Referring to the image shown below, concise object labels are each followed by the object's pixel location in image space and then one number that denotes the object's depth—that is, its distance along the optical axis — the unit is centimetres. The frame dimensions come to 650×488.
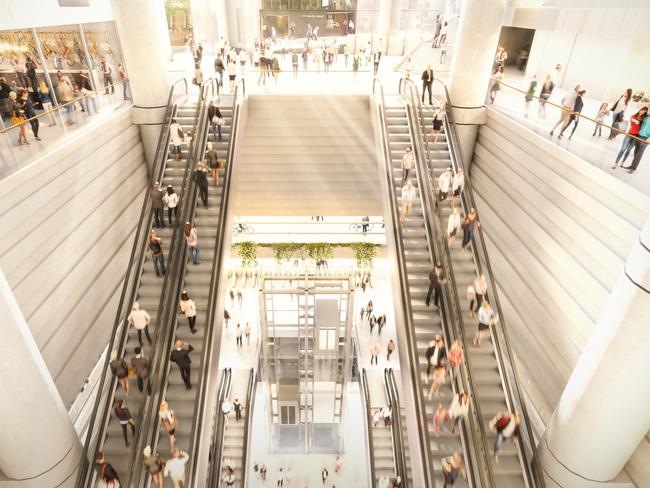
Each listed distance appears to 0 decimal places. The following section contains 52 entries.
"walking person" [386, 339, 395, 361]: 1541
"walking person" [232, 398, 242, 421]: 1389
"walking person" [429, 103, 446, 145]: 1109
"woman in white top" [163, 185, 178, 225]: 905
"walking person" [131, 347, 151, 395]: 720
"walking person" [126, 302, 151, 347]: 765
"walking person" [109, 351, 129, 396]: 714
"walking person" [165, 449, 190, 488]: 646
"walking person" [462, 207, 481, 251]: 894
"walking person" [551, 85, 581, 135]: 884
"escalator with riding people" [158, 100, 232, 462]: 750
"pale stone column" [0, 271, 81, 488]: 561
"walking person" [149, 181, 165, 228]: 921
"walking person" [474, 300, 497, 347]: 781
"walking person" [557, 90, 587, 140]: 866
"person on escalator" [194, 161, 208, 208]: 964
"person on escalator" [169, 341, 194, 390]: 728
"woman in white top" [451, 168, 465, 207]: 956
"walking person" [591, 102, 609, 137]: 970
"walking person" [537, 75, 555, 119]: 1089
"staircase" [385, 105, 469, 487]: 737
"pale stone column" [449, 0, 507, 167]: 1098
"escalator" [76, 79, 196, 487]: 708
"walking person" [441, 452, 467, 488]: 659
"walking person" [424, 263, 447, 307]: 834
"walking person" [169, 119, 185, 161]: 1056
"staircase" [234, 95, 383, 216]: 1402
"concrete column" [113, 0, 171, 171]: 1088
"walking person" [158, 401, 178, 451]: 670
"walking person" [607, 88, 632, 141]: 780
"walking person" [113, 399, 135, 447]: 676
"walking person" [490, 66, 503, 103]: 1214
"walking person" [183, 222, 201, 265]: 872
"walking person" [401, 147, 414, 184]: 1021
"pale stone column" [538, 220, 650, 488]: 526
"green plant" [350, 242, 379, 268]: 1789
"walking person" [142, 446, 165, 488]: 625
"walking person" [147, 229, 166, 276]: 844
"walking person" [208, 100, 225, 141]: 1102
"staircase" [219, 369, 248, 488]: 1340
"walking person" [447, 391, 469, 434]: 684
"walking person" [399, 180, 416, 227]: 954
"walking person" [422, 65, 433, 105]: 1225
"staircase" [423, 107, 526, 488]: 709
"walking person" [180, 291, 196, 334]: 778
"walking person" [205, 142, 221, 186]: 1020
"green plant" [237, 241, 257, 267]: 1769
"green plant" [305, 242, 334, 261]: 1794
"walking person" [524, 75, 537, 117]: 1042
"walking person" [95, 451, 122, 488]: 635
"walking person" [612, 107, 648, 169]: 714
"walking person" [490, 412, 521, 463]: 681
